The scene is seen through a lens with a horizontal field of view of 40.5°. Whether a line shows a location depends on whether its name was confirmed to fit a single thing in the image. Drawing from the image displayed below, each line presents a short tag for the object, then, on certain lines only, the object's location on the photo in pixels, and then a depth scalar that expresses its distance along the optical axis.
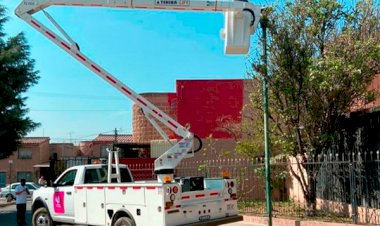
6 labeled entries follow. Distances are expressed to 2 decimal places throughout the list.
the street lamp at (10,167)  60.25
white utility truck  10.96
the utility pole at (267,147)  13.43
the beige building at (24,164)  61.56
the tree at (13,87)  23.52
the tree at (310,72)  14.80
